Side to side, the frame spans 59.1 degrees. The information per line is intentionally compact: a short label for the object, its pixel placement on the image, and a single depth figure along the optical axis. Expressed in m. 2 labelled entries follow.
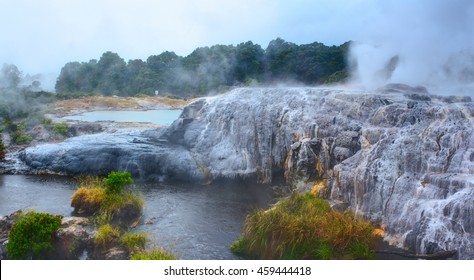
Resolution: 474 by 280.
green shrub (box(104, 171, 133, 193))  15.06
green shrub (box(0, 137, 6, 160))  22.62
